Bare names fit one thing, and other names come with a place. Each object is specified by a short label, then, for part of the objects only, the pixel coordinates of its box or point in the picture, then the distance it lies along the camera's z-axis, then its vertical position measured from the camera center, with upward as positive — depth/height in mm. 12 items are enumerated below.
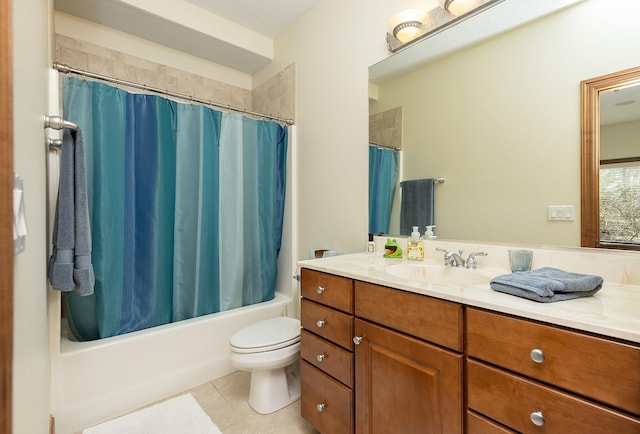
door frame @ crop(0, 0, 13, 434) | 421 +6
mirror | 1162 +423
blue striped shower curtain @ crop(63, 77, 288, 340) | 1727 +59
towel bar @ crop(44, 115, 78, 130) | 1275 +399
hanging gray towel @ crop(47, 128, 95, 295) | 1364 -53
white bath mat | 1557 -1097
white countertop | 701 -248
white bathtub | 1591 -886
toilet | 1637 -777
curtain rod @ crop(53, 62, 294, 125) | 1619 +794
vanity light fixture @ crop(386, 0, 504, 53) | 1418 +975
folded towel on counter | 862 -209
